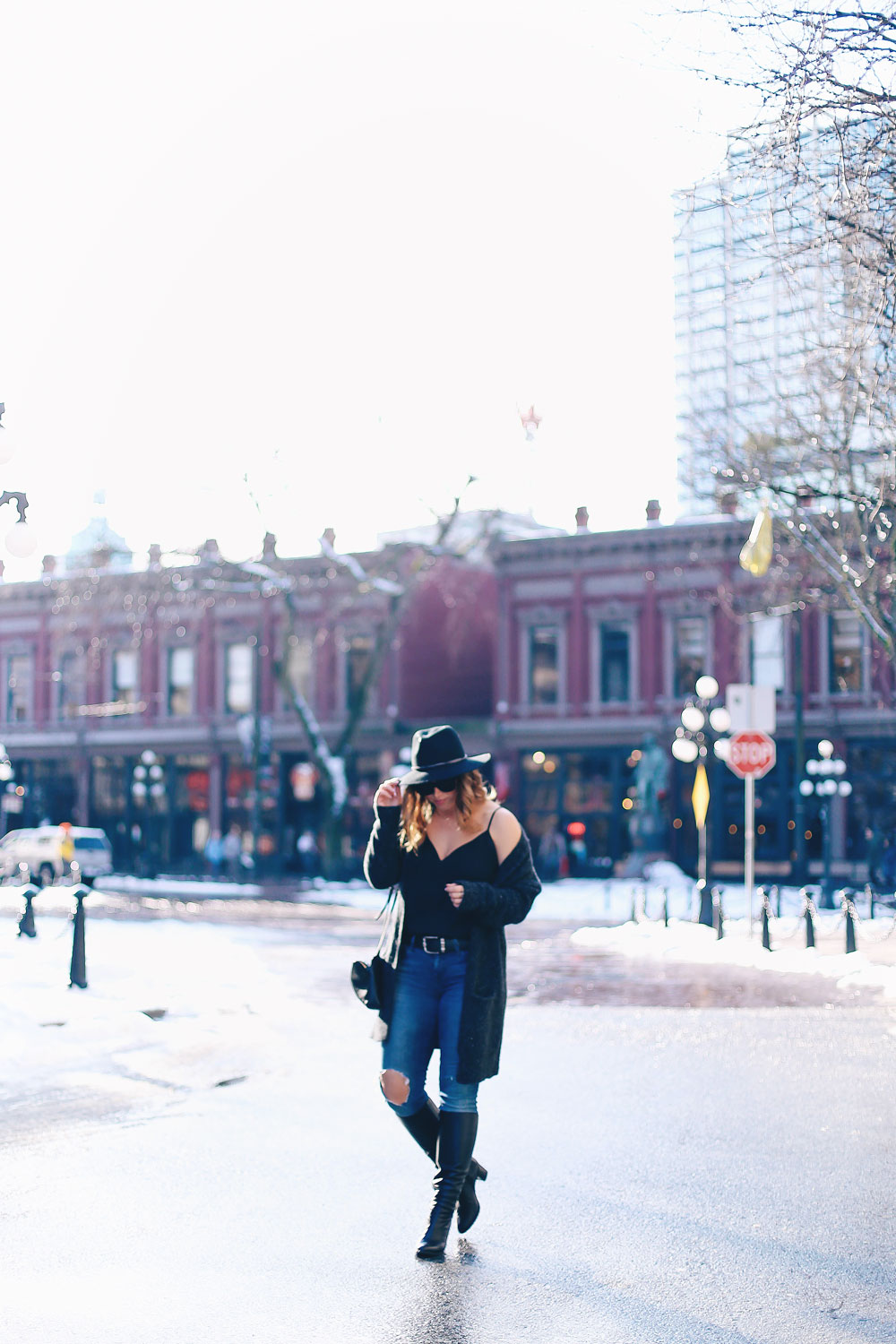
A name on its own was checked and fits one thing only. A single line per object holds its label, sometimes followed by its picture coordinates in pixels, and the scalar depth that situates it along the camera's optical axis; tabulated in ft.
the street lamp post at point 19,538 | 44.27
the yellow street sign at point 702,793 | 86.43
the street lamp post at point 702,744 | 83.30
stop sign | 74.64
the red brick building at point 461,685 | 131.54
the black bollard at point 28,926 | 63.26
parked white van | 131.54
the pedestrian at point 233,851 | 148.87
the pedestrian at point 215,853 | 152.87
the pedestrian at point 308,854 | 145.48
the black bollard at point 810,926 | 64.85
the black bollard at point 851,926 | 61.41
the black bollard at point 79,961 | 46.24
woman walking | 18.90
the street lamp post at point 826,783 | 103.24
